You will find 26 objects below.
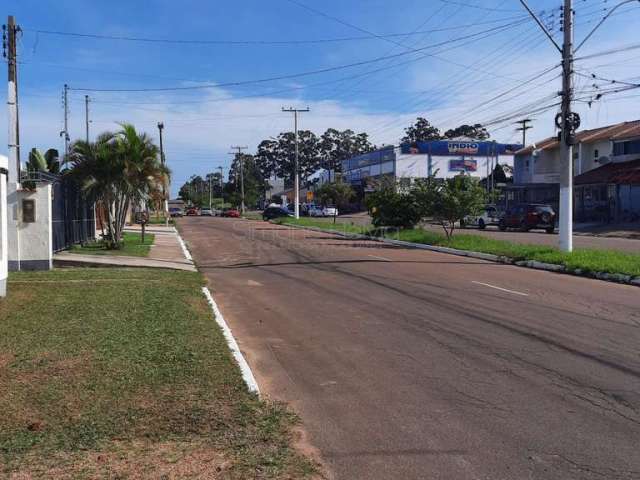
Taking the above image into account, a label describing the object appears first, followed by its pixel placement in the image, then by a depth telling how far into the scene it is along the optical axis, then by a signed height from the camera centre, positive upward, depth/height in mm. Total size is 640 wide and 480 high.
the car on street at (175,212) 81938 +1250
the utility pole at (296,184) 58047 +3203
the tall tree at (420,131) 113788 +15551
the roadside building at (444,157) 74812 +7203
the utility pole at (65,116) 47062 +7650
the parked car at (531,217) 38000 +110
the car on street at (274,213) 63219 +789
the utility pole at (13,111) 16297 +2776
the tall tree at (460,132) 88750 +12007
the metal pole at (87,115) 49859 +8251
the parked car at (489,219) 44812 +25
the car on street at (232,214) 78819 +923
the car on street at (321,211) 73812 +1077
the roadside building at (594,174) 42344 +3301
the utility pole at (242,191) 93012 +4302
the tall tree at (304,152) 136750 +14420
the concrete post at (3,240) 11227 -293
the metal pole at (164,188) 24356 +1289
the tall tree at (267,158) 147875 +14288
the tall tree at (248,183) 105875 +7037
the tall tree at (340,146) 132750 +15161
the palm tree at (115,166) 22250 +1913
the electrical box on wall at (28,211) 16030 +304
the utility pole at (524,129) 74375 +10320
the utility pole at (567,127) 19797 +2754
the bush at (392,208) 34250 +612
